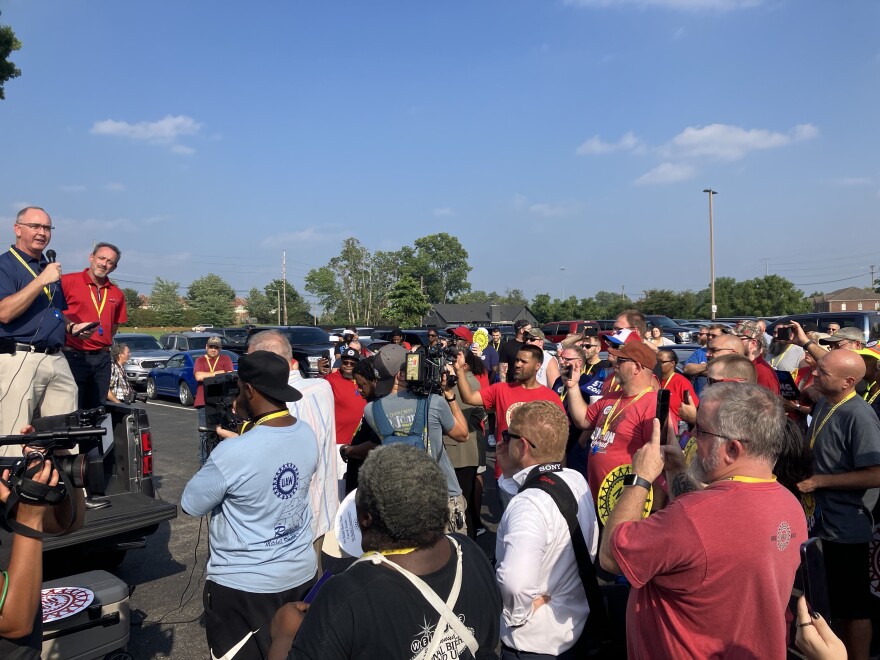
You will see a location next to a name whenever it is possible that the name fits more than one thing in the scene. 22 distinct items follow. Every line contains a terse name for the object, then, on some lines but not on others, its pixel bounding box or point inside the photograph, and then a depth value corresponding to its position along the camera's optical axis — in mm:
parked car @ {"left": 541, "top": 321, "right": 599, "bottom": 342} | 26459
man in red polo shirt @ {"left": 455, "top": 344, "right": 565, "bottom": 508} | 5168
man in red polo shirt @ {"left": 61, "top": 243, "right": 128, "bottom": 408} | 5352
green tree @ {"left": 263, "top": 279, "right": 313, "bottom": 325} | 80375
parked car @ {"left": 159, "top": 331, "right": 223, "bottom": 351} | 19156
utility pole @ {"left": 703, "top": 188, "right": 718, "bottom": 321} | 37156
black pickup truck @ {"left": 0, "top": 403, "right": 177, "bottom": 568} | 4152
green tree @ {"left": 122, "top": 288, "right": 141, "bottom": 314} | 91375
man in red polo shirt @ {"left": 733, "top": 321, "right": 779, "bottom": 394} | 5520
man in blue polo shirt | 4047
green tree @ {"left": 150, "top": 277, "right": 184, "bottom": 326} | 82188
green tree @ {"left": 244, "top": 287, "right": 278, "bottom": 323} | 83875
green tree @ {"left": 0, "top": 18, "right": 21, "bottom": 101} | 13752
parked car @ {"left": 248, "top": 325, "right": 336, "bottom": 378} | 16250
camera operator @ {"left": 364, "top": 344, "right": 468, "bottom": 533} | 4293
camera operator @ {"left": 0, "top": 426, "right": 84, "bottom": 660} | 1705
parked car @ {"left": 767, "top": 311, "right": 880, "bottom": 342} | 14453
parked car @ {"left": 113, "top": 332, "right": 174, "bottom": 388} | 18406
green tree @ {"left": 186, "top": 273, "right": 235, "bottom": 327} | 75688
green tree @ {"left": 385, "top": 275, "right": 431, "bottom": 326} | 59062
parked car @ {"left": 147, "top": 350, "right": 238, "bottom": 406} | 16109
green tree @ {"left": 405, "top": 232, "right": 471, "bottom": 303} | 104250
